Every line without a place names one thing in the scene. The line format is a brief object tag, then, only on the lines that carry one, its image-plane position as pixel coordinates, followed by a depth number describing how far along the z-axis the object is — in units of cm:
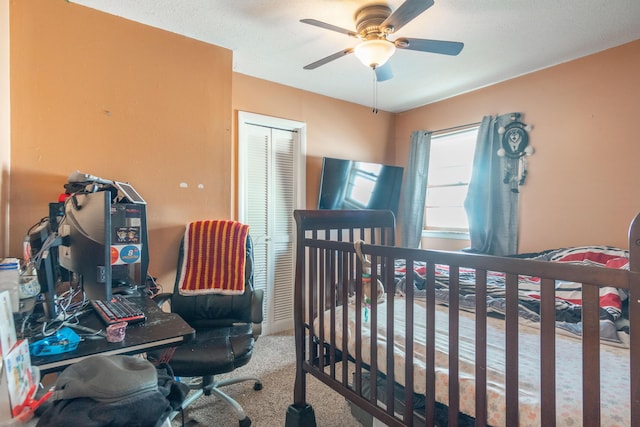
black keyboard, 134
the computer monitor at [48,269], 127
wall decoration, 300
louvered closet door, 315
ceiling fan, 191
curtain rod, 342
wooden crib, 79
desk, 103
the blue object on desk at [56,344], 106
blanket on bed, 146
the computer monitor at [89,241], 114
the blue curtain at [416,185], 382
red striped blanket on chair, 213
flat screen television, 343
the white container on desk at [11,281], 120
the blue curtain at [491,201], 309
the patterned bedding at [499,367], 92
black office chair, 172
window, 355
